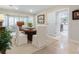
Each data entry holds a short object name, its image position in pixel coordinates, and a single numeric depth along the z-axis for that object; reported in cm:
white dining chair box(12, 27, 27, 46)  120
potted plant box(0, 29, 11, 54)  99
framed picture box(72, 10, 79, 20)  130
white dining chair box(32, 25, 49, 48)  144
